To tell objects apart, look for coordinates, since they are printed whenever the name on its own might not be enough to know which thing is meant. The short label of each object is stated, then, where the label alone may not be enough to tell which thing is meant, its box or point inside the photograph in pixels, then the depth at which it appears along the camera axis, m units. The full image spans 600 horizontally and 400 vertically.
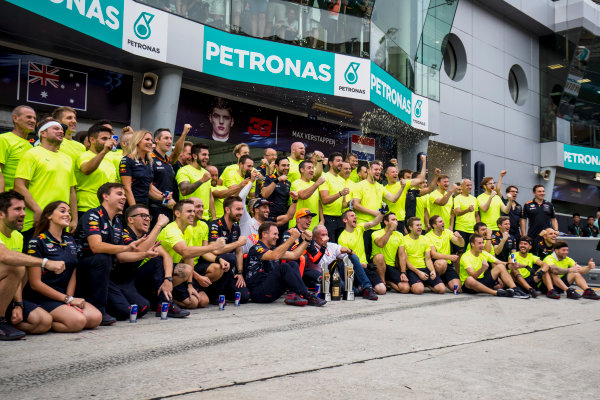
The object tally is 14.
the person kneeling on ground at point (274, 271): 6.51
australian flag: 9.13
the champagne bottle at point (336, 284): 7.19
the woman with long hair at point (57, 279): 4.50
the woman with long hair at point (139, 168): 5.98
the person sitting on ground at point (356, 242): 8.05
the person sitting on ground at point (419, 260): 8.66
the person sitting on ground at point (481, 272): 8.79
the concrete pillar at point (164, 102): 10.02
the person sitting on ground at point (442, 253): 8.96
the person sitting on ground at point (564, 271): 9.23
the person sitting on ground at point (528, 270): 9.15
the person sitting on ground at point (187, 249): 5.82
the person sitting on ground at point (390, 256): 8.45
